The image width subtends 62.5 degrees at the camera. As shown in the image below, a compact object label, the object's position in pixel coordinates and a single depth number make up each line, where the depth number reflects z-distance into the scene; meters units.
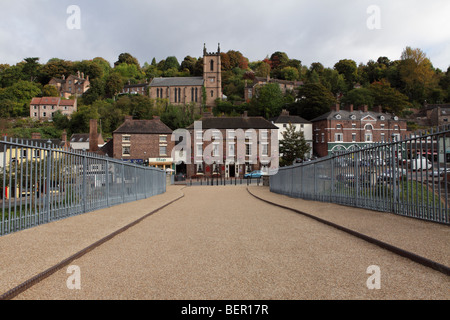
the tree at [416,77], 104.56
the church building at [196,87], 108.75
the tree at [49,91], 117.30
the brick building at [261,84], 108.12
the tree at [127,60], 165.50
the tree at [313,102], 80.00
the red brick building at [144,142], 57.84
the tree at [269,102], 86.69
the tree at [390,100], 85.38
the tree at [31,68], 127.39
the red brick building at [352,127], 67.56
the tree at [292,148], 57.72
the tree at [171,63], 156.12
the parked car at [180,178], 53.46
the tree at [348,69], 119.19
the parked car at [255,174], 56.10
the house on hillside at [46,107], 107.12
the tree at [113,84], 120.19
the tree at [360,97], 82.94
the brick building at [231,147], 60.56
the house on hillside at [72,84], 128.88
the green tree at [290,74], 128.38
